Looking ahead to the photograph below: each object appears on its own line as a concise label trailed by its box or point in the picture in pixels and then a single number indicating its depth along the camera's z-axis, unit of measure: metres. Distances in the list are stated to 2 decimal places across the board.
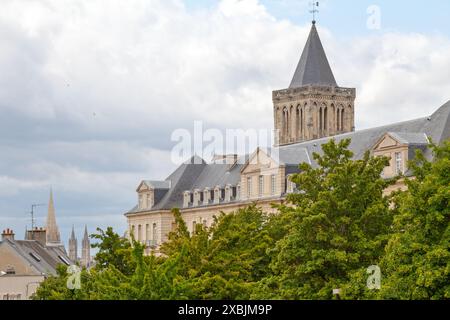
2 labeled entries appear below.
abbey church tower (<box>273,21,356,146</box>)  151.00
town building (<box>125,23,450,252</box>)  93.88
